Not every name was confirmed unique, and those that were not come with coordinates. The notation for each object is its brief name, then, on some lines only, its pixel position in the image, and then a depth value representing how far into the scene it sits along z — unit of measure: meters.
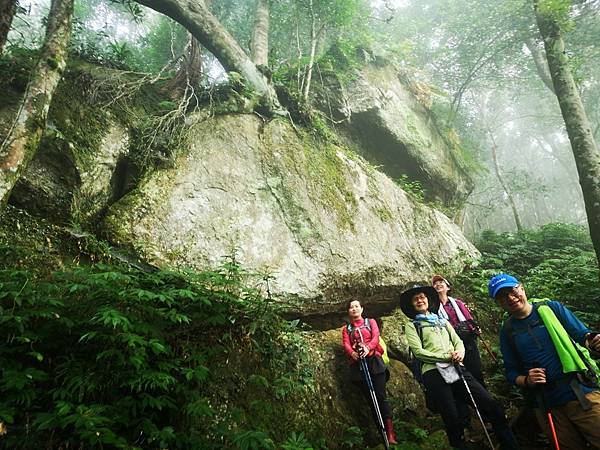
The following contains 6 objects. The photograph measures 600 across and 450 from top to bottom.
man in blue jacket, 2.97
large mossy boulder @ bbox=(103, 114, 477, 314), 5.72
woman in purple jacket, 5.15
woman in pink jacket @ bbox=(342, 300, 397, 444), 4.83
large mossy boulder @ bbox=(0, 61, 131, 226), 4.95
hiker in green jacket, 4.06
